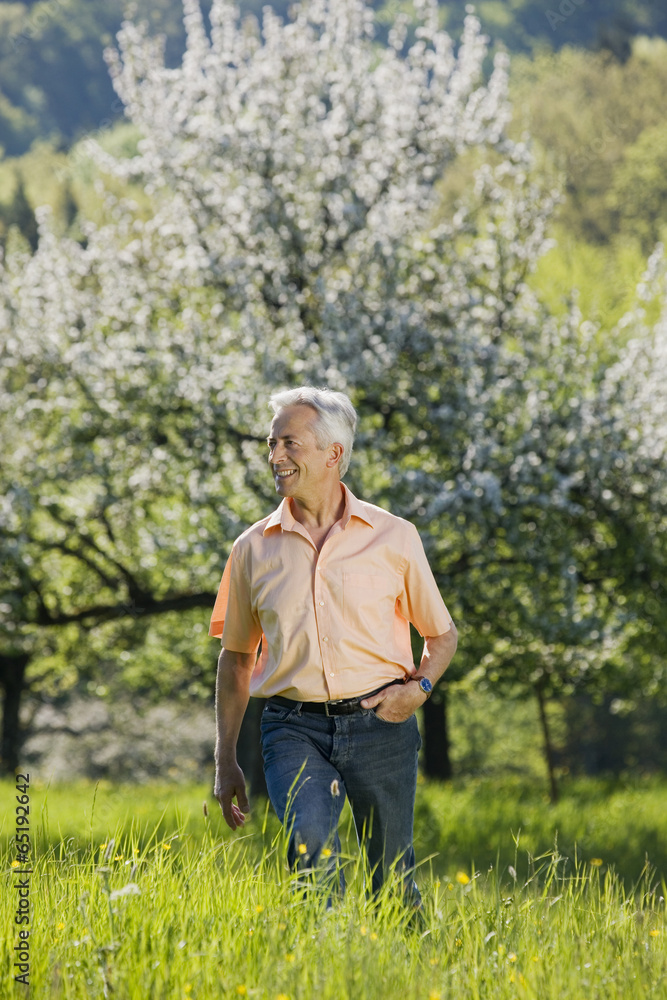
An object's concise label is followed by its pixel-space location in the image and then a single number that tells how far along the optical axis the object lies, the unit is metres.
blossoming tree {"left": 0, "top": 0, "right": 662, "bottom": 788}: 21.56
